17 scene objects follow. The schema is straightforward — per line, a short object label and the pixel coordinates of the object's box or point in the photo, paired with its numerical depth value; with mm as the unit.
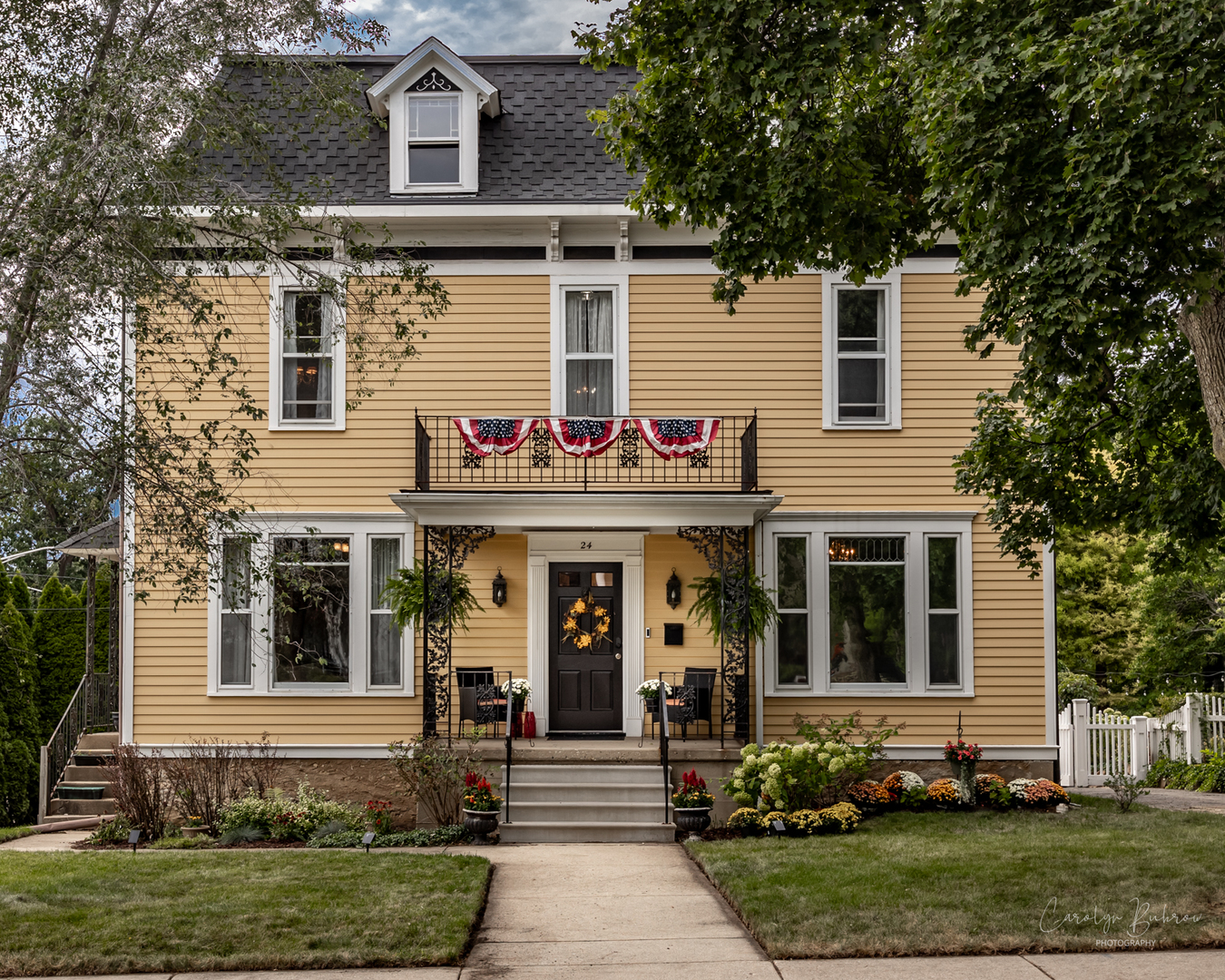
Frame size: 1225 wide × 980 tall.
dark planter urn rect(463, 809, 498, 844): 10781
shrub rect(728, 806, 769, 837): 10758
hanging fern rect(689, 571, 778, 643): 12062
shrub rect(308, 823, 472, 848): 10844
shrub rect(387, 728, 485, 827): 11469
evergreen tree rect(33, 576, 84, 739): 17062
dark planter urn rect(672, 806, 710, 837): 10828
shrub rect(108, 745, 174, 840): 11039
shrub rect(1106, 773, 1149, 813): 12250
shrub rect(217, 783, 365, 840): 11109
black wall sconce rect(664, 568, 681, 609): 13156
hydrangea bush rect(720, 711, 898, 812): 10938
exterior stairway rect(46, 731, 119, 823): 13102
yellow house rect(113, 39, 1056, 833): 12945
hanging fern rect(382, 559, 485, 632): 12250
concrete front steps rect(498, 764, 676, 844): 10891
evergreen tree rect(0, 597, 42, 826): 14125
